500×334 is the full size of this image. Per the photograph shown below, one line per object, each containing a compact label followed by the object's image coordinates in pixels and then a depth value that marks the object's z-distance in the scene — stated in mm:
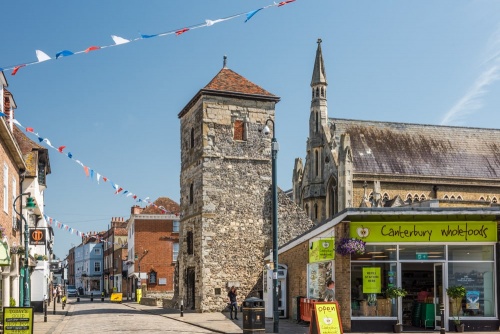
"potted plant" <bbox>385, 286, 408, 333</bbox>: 20547
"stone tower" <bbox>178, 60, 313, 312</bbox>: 36844
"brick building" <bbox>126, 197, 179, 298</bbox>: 60344
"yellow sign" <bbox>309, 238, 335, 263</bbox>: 21766
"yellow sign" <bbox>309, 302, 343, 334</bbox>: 16578
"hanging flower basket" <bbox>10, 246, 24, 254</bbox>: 24748
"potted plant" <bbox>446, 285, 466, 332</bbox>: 20672
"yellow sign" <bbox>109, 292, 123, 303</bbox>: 55094
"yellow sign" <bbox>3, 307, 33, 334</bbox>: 16094
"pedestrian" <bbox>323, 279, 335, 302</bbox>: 18594
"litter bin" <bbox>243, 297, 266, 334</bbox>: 20141
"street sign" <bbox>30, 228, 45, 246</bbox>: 27109
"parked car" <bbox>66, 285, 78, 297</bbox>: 91688
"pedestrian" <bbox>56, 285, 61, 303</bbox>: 53550
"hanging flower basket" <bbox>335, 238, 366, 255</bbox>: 20719
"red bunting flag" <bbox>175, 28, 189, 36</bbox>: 15151
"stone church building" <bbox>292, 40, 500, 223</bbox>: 55875
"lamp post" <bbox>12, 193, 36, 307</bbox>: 22000
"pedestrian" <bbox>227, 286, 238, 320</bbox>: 29719
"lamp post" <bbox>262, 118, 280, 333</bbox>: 21016
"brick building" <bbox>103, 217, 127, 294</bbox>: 79062
